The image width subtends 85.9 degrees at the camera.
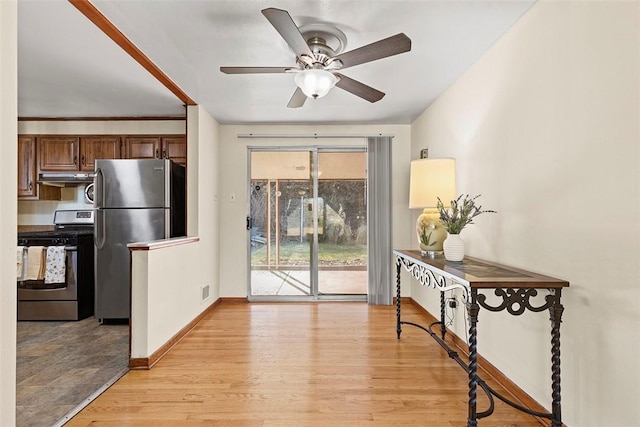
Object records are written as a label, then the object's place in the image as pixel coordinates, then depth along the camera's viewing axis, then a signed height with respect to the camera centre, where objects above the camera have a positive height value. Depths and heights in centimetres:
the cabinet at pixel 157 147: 417 +86
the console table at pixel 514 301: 162 -41
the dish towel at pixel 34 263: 356 -47
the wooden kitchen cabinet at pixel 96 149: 415 +83
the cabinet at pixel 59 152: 415 +80
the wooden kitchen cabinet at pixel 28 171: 412 +56
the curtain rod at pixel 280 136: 446 +106
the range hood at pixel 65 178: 400 +47
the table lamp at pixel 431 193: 273 +20
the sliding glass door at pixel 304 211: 458 +9
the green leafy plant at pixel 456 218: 234 -1
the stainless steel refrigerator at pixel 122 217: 351 +1
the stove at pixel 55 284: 362 -71
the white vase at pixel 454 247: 235 -21
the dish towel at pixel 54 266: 360 -51
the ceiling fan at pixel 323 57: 187 +95
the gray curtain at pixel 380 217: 441 +0
